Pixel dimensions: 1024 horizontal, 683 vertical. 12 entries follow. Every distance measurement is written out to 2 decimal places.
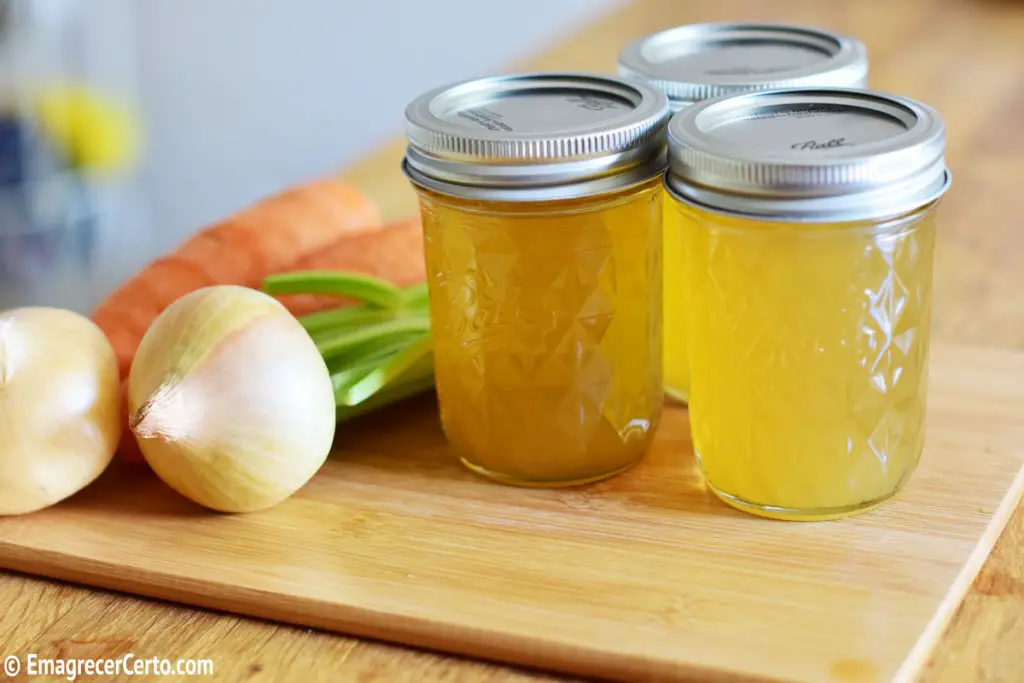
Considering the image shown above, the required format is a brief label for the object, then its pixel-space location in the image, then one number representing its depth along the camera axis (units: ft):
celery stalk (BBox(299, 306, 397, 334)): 2.27
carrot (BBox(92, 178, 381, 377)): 2.34
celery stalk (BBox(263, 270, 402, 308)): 2.25
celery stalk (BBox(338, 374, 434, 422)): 2.18
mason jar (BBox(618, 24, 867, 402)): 2.14
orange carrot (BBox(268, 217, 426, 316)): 2.36
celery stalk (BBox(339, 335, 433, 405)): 2.13
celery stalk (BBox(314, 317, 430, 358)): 2.20
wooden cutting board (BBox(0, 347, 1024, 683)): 1.83
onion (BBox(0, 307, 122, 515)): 2.00
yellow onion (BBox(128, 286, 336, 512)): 1.97
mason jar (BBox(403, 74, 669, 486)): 1.97
